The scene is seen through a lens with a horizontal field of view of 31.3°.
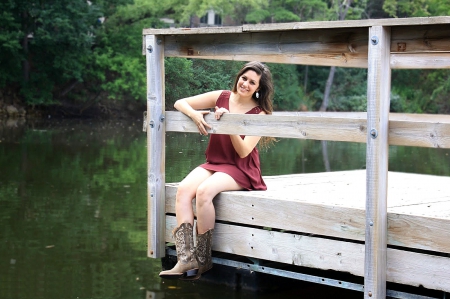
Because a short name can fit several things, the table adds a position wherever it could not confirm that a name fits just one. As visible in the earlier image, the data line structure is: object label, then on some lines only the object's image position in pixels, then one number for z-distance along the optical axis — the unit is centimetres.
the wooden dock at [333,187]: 452
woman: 538
